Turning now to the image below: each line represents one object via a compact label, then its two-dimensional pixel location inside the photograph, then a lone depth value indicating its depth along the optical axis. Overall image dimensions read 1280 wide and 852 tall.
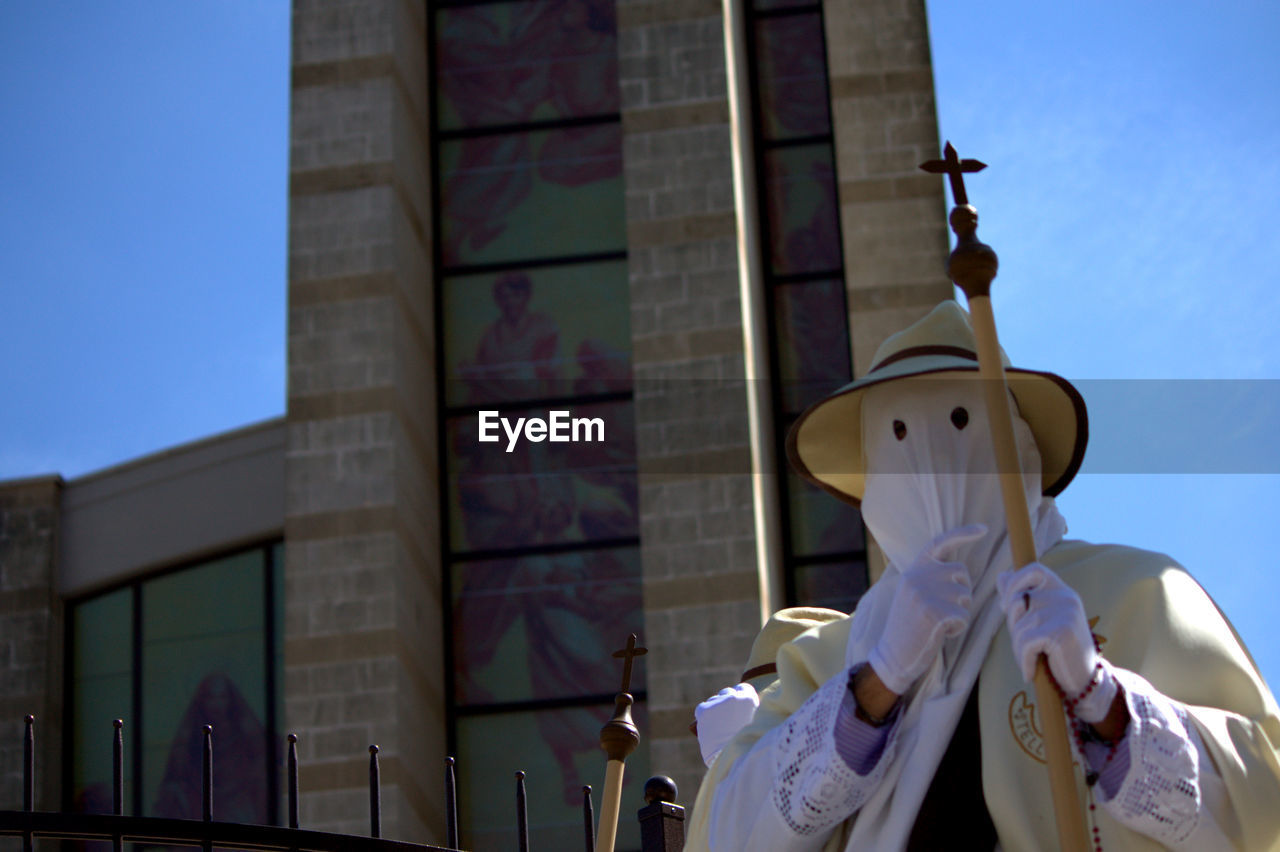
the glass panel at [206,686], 14.98
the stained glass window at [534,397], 14.38
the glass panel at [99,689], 15.59
